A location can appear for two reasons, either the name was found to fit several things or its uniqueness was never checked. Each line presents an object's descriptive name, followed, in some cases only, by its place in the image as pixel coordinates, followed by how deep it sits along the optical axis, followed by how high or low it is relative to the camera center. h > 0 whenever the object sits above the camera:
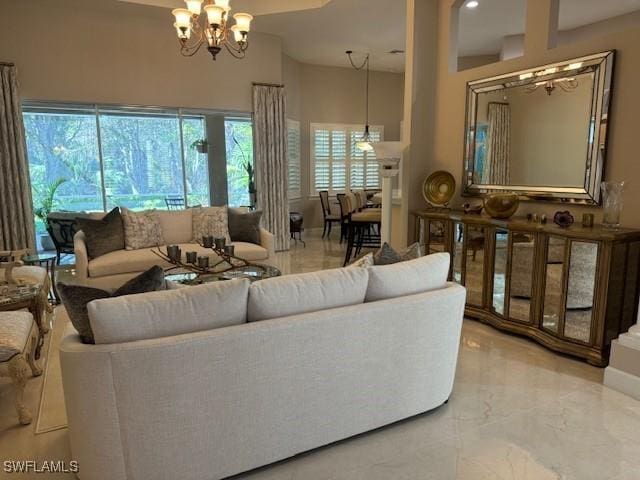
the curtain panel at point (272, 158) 7.07 +0.22
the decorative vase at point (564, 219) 3.38 -0.37
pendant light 8.23 +1.36
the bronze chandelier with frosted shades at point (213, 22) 3.70 +1.29
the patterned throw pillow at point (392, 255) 2.64 -0.51
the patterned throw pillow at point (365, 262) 2.53 -0.52
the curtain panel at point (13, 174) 5.44 -0.02
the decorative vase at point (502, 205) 3.86 -0.30
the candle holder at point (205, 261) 3.49 -0.75
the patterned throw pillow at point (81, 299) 1.85 -0.54
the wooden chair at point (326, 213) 8.52 -0.80
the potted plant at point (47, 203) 6.00 -0.42
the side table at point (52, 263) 4.30 -0.91
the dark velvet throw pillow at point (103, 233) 4.57 -0.63
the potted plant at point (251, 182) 7.19 -0.17
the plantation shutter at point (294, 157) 8.43 +0.28
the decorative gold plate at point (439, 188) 4.74 -0.19
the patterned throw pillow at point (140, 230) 4.82 -0.63
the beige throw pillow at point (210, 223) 5.11 -0.59
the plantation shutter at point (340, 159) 9.18 +0.26
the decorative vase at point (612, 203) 3.15 -0.23
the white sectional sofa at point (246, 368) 1.77 -0.87
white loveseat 4.37 -0.87
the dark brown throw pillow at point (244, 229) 5.24 -0.67
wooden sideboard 3.08 -0.84
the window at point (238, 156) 7.11 +0.25
